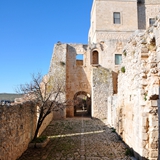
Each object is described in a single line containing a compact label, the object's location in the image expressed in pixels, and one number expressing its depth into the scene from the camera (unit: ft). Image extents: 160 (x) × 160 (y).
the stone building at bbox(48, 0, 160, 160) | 19.79
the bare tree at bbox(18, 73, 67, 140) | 29.94
